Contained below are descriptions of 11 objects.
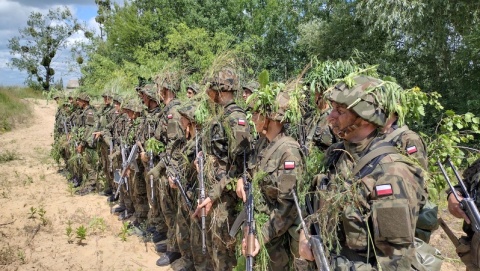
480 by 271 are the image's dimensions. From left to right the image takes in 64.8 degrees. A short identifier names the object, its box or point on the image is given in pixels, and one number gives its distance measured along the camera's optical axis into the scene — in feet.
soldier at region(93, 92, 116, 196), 26.86
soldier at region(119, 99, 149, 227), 21.99
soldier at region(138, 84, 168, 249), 19.47
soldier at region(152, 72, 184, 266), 17.22
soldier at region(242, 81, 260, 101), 20.07
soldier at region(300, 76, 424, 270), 6.08
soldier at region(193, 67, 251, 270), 12.57
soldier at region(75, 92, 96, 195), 29.01
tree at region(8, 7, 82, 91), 142.72
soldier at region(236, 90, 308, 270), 9.41
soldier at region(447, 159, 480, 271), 9.10
